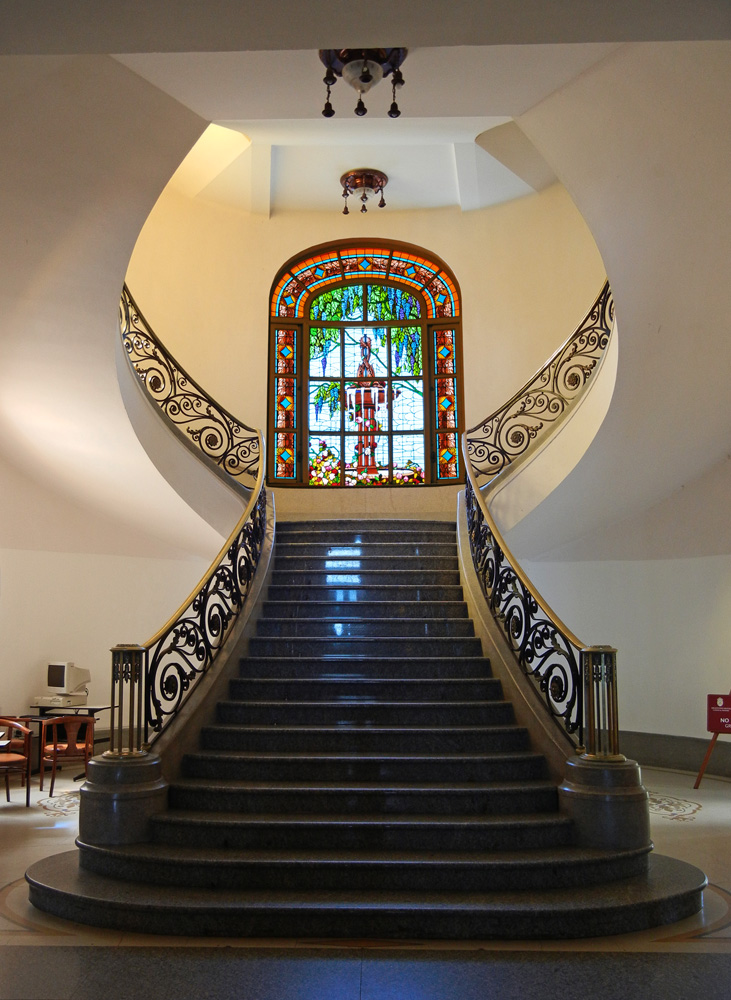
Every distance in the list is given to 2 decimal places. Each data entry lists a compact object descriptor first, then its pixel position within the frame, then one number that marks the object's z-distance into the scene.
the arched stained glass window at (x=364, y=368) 10.49
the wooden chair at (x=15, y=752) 7.02
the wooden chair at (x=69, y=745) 7.39
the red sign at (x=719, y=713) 7.29
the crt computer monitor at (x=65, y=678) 8.52
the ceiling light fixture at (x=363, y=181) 9.76
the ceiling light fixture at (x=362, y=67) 4.66
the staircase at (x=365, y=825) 3.84
